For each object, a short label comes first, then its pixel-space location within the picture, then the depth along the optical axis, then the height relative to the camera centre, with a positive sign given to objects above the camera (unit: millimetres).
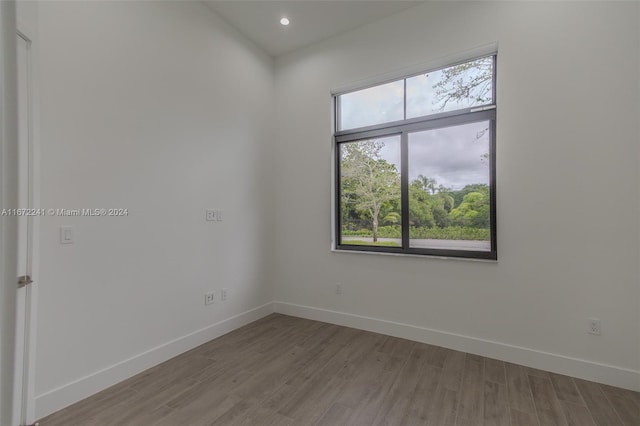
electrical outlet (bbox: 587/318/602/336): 2163 -839
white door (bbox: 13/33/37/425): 1516 -97
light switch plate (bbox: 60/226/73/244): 1875 -129
